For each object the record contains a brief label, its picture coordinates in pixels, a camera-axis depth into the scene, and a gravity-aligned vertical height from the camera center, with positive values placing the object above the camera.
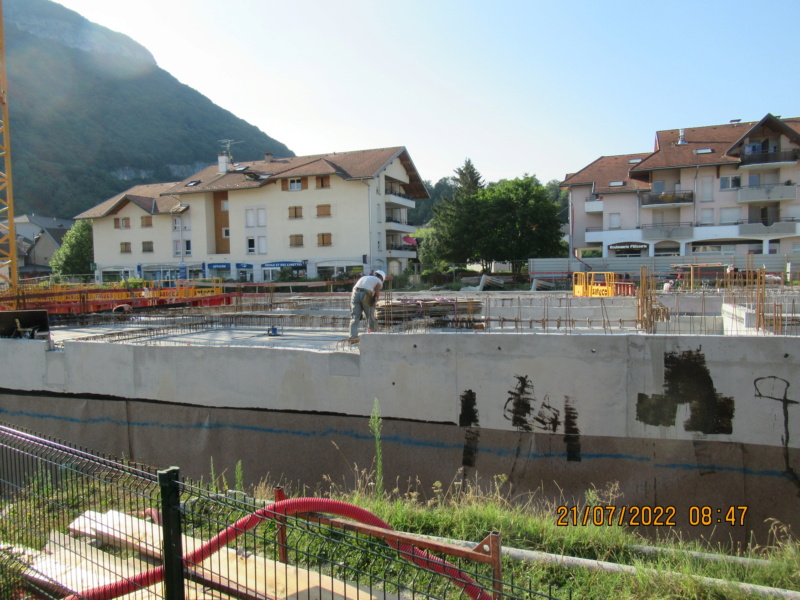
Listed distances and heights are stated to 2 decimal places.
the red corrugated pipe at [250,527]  3.48 -1.73
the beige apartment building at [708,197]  37.12 +4.60
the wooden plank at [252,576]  3.71 -2.13
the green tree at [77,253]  55.81 +3.04
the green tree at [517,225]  39.94 +3.16
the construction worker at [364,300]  11.05 -0.50
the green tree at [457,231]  41.50 +3.00
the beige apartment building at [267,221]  39.94 +4.33
